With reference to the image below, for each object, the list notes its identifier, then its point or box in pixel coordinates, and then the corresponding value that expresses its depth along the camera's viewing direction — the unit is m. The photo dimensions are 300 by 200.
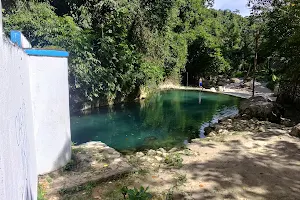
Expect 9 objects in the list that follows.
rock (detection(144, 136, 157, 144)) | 7.50
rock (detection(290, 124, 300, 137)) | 5.64
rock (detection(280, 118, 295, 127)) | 8.03
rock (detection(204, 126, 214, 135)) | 8.35
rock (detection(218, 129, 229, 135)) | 6.40
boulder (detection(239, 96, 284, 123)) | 8.78
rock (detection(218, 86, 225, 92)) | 19.68
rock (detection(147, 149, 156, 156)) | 4.87
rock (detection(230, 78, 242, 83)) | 22.62
